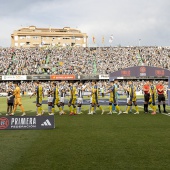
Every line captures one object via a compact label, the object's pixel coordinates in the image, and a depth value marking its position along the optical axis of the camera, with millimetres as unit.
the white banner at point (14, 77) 63344
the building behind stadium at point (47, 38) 115000
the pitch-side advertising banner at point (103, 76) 64438
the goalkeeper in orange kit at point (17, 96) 18306
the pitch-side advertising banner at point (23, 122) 12164
